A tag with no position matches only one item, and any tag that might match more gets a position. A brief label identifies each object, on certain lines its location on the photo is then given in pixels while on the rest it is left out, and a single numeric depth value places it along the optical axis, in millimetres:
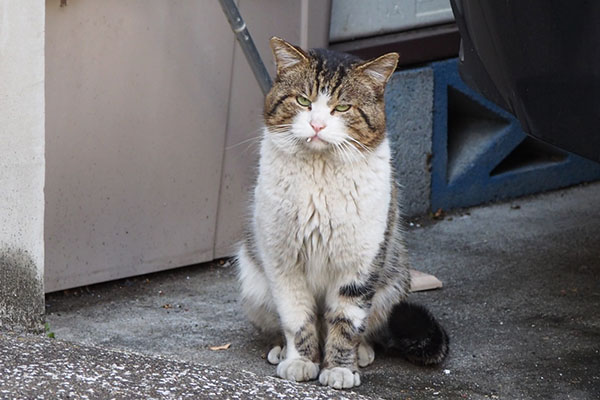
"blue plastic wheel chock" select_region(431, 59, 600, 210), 10797
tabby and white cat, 6621
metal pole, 7910
